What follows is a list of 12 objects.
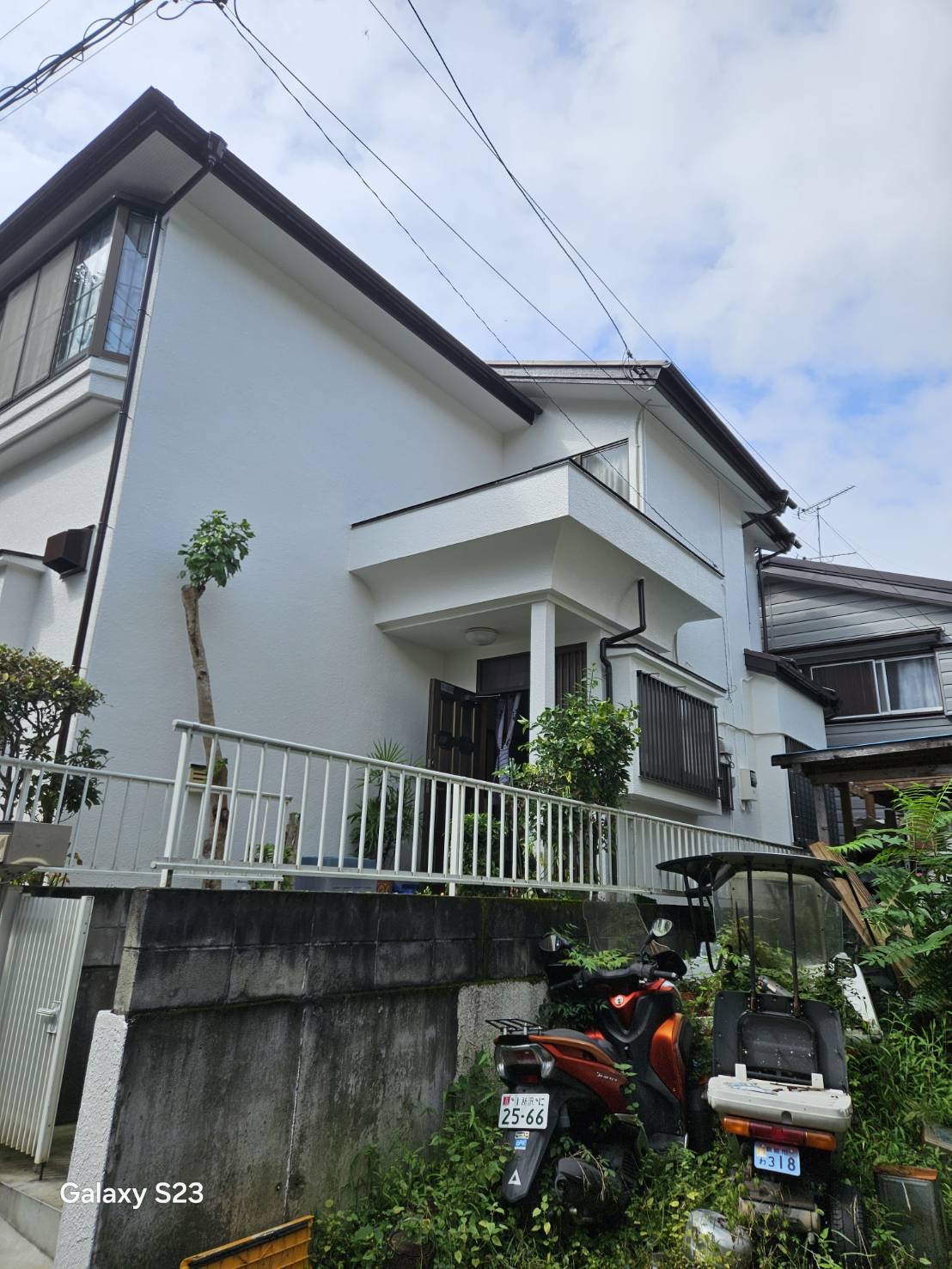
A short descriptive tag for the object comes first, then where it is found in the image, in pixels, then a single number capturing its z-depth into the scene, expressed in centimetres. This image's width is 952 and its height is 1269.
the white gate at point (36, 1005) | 379
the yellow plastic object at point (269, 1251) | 305
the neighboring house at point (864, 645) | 1357
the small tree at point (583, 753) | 666
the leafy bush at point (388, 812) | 754
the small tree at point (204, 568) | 726
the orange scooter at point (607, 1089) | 346
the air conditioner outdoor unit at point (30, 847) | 390
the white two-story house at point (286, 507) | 750
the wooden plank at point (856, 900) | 594
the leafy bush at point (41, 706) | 606
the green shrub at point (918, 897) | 502
